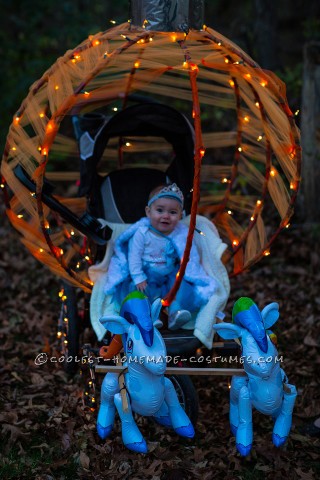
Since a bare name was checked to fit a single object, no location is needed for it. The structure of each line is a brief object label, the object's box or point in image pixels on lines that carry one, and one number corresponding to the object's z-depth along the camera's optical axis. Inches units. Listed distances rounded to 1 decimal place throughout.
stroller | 211.6
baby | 209.5
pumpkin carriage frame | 195.6
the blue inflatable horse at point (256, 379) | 167.0
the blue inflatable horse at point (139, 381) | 165.9
